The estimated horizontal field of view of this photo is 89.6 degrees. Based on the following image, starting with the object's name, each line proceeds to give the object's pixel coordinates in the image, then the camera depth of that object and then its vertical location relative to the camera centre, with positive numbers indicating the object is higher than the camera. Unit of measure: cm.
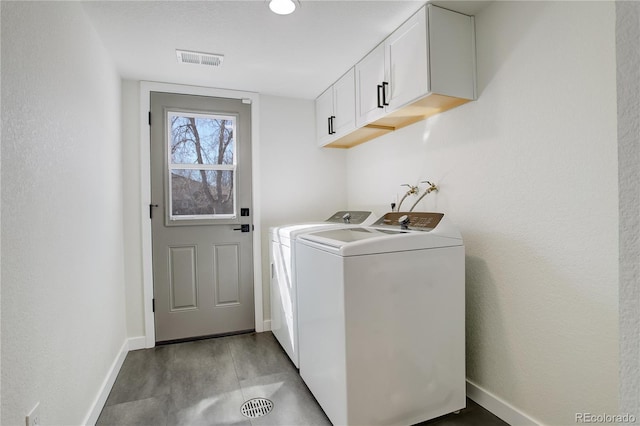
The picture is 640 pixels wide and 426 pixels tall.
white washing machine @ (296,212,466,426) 152 -59
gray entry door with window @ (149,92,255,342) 281 -6
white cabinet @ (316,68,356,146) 259 +86
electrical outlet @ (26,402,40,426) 110 -71
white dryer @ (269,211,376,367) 225 -51
